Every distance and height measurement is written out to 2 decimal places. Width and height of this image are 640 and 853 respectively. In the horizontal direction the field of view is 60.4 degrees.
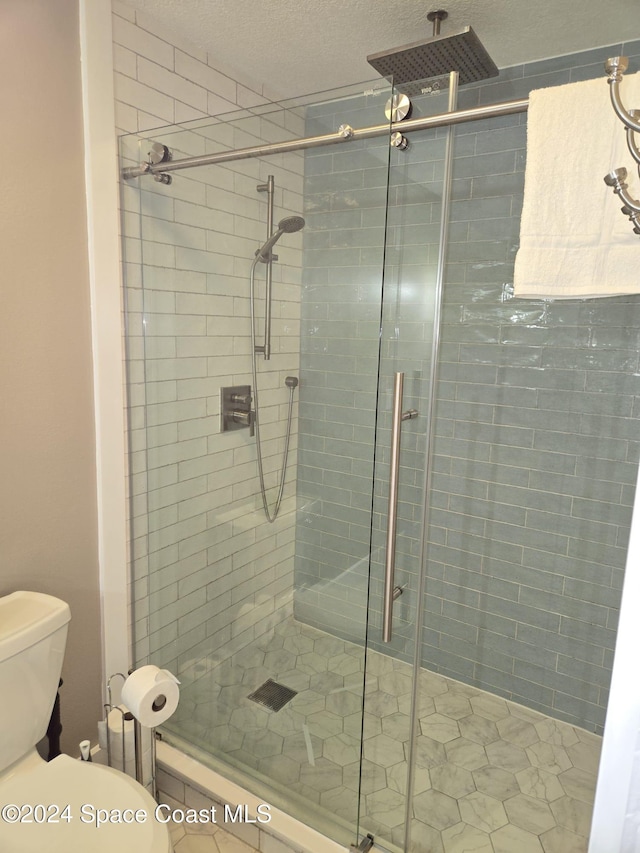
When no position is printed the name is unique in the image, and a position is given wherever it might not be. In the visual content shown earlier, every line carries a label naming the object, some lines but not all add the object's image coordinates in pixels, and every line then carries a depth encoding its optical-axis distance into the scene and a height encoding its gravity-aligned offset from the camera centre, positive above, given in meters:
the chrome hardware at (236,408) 1.88 -0.25
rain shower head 1.66 +0.90
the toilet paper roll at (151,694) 1.58 -1.04
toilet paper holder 1.68 -1.25
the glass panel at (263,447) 1.62 -0.38
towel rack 0.90 +0.36
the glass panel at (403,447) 1.51 -0.31
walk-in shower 1.61 -0.49
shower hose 1.79 -0.30
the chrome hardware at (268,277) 1.71 +0.18
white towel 1.23 +0.33
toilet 1.29 -1.16
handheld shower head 1.69 +0.32
